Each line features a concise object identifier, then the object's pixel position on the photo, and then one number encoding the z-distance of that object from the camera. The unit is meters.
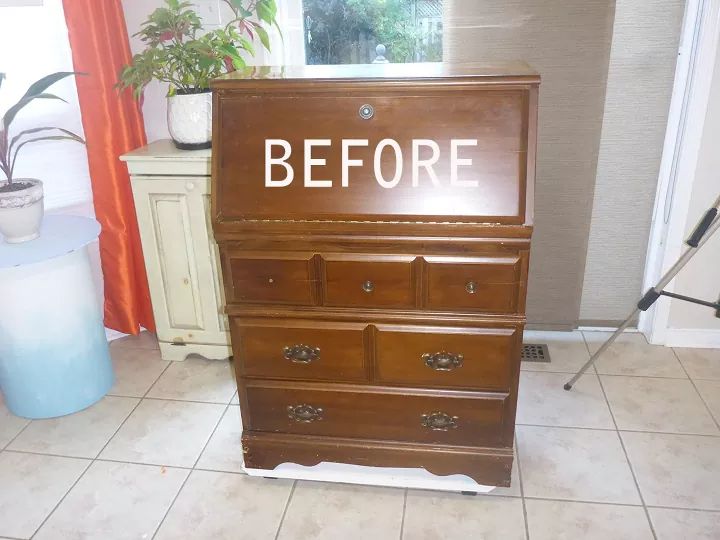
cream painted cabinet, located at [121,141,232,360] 2.38
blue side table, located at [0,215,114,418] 2.15
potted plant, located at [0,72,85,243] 2.13
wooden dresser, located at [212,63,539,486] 1.61
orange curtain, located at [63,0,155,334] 2.42
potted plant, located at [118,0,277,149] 2.24
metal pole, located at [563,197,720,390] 2.06
